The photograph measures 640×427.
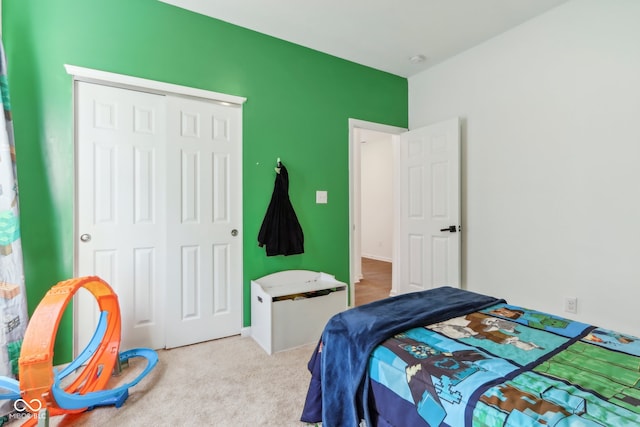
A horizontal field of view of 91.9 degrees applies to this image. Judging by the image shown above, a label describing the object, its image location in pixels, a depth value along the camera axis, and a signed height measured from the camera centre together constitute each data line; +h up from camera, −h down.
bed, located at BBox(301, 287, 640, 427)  0.86 -0.52
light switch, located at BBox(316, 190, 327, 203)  3.09 +0.16
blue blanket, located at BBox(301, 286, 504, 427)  1.23 -0.58
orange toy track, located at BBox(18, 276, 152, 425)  1.36 -0.65
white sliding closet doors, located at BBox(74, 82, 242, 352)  2.17 +0.00
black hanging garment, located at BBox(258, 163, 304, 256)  2.74 -0.12
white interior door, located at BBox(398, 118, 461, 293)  3.05 +0.06
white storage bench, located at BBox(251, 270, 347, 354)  2.38 -0.79
